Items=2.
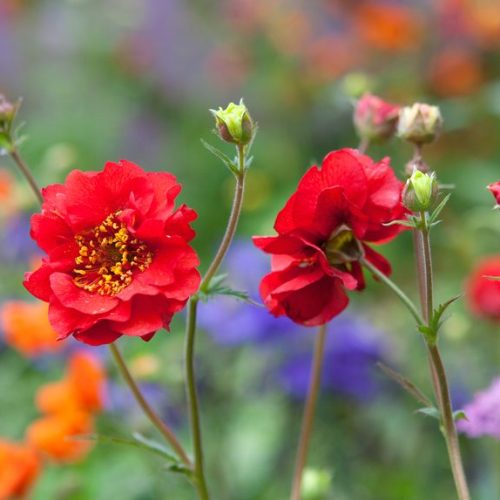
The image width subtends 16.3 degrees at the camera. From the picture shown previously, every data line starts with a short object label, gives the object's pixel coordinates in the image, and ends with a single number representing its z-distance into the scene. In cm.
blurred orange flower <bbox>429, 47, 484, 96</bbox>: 195
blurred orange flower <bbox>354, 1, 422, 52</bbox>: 203
